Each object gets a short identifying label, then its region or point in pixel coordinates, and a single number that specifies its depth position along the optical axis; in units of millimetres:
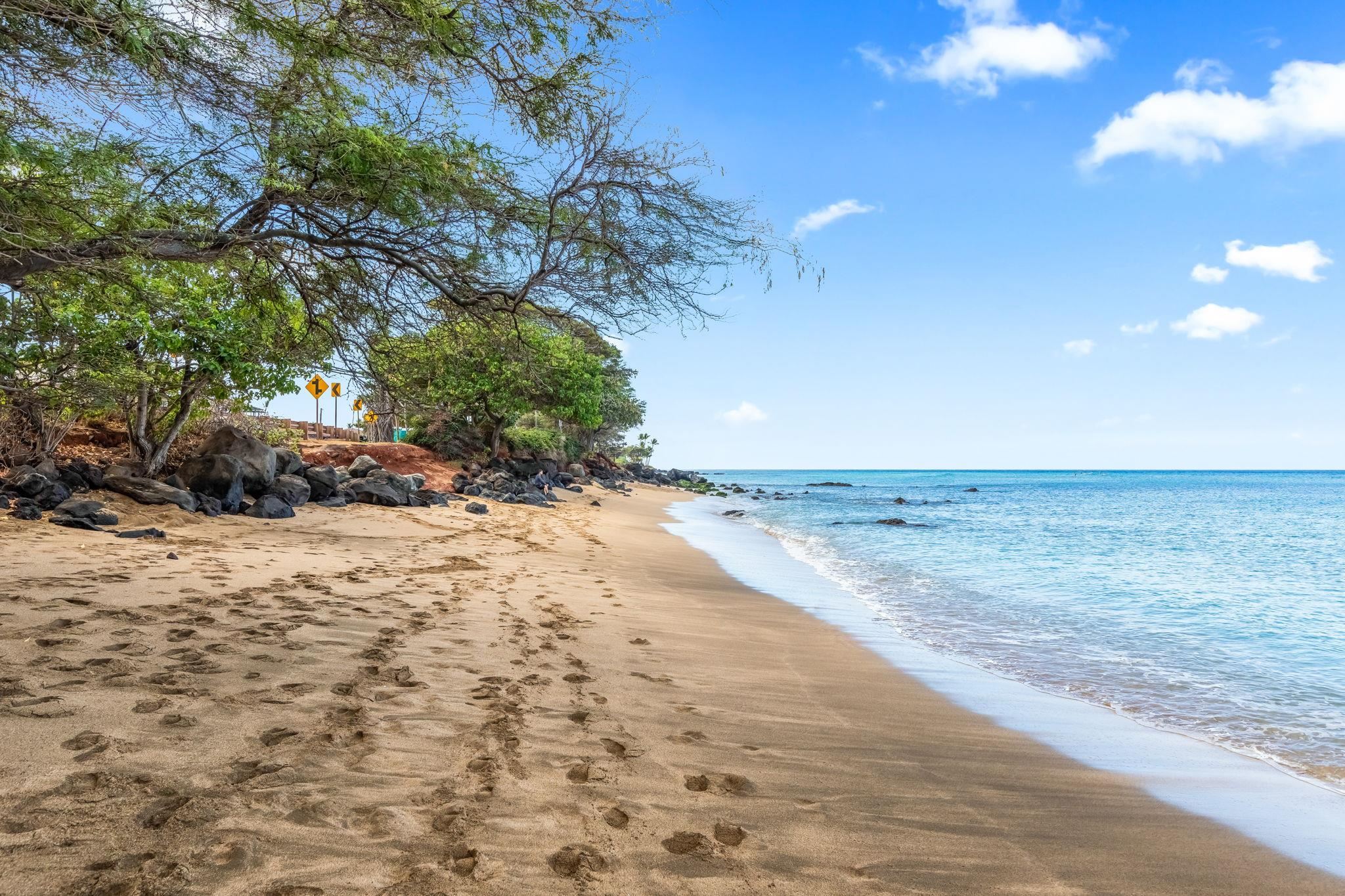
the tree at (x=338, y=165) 5102
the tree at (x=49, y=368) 10641
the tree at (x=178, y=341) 8805
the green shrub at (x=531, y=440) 35406
